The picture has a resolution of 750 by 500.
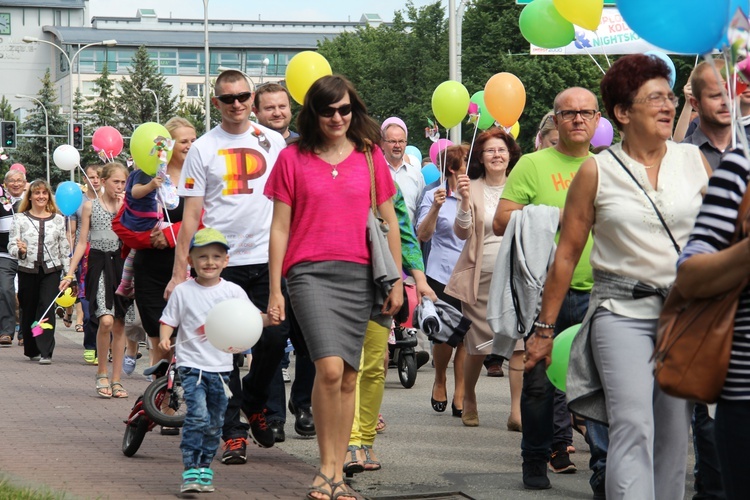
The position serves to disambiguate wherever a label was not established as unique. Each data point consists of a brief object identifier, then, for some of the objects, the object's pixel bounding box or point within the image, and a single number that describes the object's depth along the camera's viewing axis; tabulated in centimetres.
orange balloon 1062
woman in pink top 635
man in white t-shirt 752
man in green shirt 679
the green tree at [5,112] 9490
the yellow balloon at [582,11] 838
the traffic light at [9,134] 4978
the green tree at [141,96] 9119
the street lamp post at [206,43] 4631
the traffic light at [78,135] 4883
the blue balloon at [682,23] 425
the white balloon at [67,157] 1658
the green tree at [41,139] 8481
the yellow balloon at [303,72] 914
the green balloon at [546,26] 1003
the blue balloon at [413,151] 1660
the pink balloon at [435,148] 1275
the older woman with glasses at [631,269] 486
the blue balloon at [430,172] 1684
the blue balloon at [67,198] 1755
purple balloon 998
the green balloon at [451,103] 1205
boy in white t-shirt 679
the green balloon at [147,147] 872
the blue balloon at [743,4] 668
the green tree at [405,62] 6250
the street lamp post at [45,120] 7961
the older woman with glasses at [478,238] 913
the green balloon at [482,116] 1397
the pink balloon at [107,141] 1405
